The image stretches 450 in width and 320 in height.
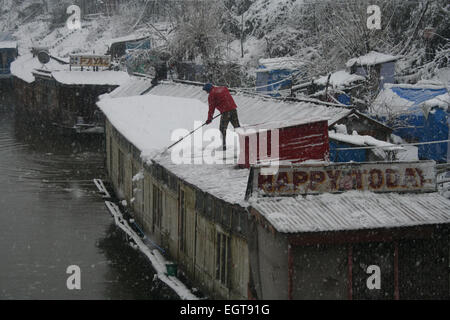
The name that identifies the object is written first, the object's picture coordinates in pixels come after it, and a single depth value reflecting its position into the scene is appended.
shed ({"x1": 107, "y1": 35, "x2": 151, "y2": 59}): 48.81
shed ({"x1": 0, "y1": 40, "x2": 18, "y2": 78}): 62.67
